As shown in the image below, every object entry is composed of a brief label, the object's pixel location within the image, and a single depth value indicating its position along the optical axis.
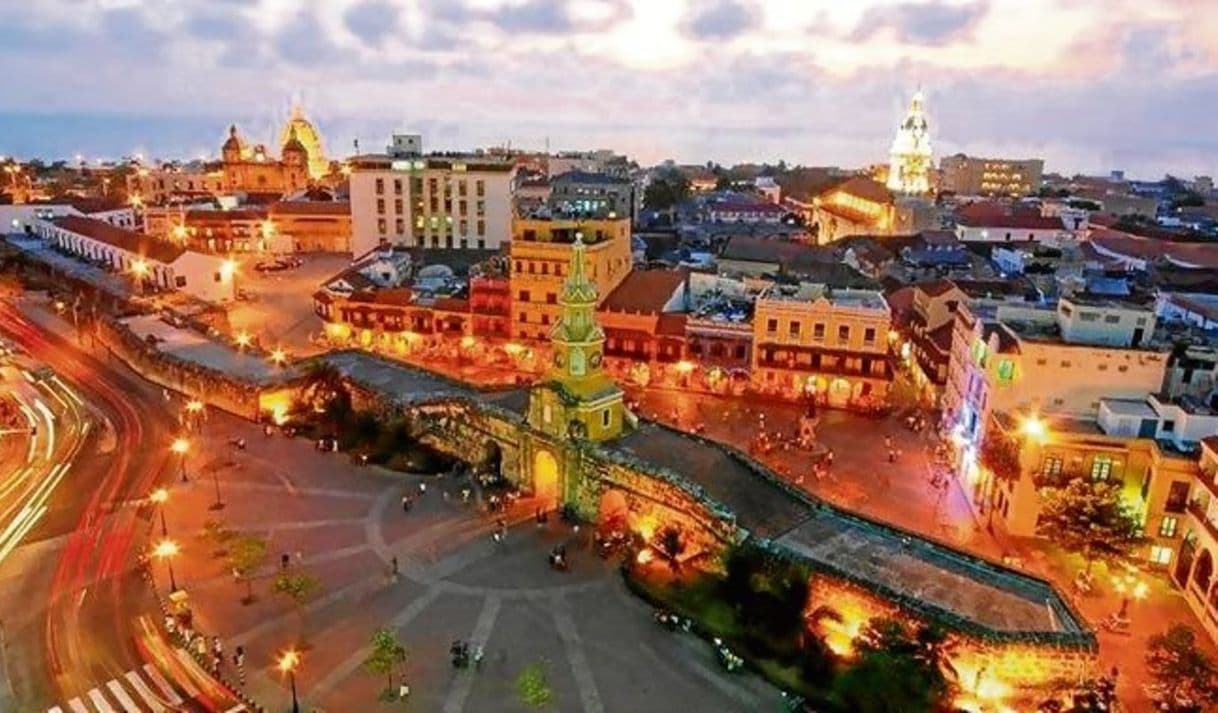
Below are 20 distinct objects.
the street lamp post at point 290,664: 34.99
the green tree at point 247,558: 42.22
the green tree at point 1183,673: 33.47
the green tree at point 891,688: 33.59
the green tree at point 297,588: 39.09
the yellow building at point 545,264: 76.81
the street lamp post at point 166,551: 45.66
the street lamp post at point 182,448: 58.81
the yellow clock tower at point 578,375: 50.47
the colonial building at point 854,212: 138.88
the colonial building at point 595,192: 139.12
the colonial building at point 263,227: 127.44
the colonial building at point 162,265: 98.44
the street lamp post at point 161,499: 48.34
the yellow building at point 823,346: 68.62
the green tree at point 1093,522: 43.81
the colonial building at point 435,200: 116.56
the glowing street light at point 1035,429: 48.00
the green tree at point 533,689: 33.41
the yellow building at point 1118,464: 45.91
